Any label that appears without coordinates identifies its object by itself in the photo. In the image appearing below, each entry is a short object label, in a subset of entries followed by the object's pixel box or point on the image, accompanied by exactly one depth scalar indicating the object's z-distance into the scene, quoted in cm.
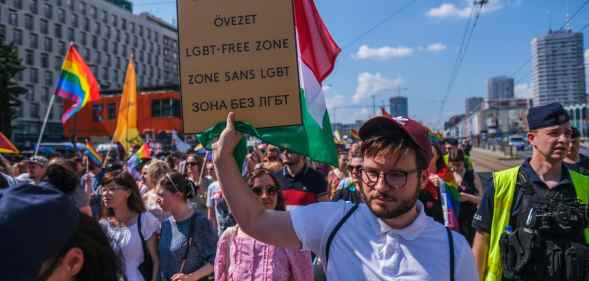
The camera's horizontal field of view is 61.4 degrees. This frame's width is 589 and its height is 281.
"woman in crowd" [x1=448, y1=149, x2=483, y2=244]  579
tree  4129
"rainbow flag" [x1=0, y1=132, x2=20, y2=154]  661
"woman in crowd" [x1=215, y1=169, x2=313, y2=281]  325
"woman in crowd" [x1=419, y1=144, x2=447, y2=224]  514
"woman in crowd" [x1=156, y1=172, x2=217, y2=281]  383
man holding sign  189
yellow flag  1202
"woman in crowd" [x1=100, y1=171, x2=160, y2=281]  388
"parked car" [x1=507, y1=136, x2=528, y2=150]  5119
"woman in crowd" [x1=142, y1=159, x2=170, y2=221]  570
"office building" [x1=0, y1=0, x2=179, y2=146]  6172
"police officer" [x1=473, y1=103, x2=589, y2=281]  295
